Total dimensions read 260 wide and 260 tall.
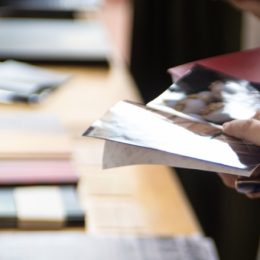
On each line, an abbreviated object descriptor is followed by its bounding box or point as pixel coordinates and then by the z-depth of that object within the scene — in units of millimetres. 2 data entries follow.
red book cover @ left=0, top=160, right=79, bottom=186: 1532
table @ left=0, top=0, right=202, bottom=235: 1480
